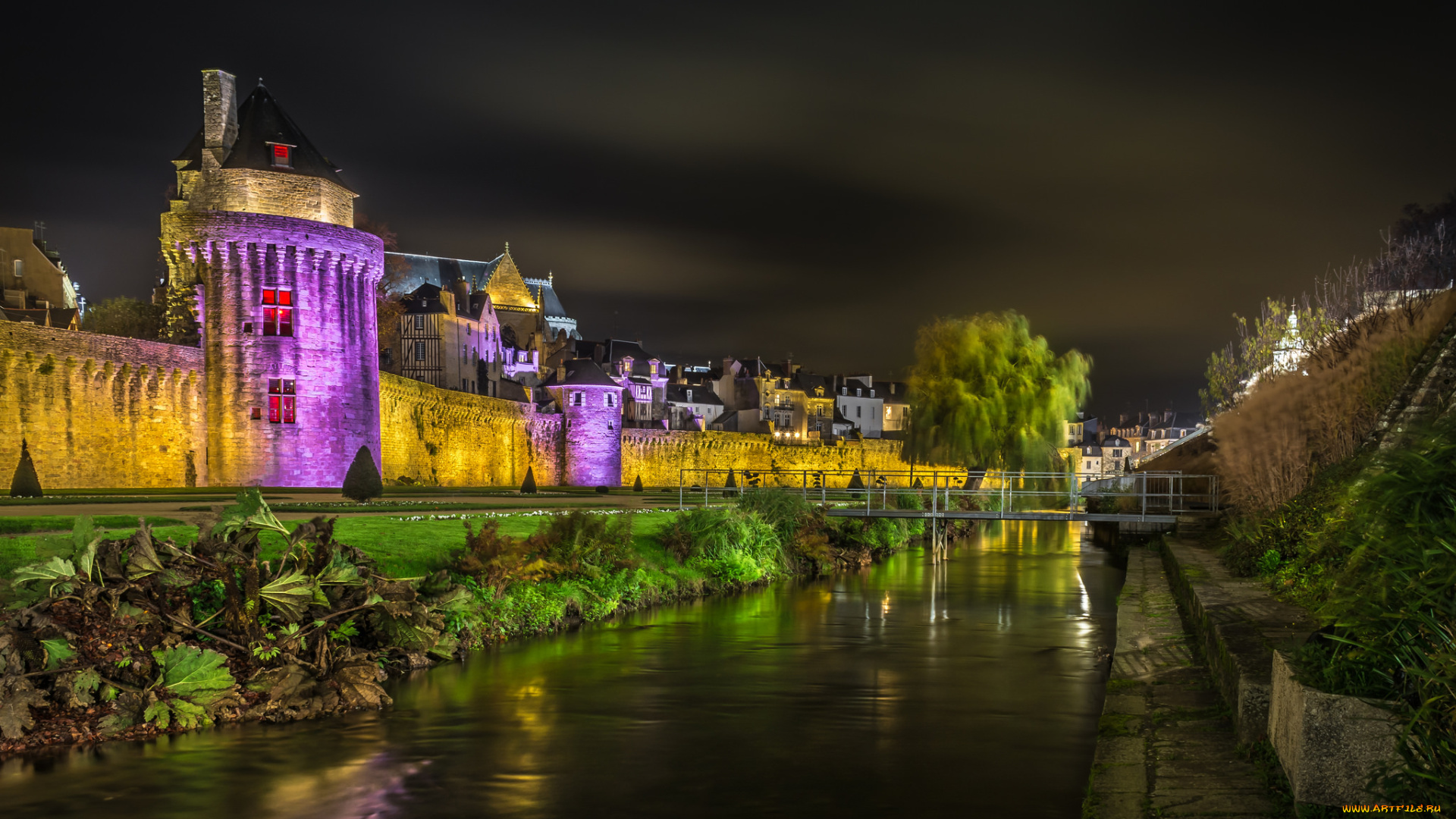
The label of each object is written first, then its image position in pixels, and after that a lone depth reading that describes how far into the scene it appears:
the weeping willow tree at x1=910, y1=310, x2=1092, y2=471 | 37.09
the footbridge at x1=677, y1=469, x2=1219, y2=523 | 25.83
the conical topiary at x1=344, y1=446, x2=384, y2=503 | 28.25
